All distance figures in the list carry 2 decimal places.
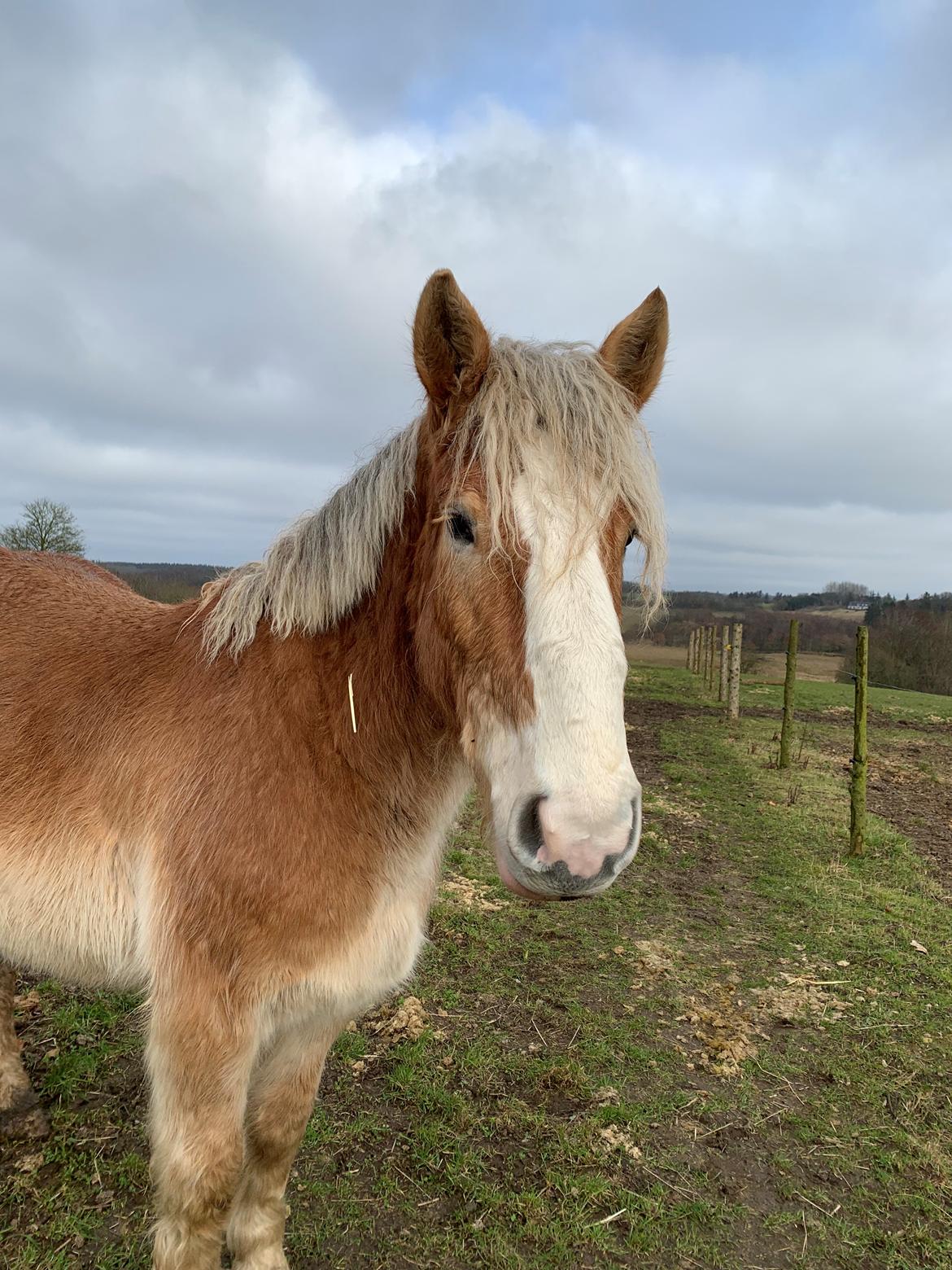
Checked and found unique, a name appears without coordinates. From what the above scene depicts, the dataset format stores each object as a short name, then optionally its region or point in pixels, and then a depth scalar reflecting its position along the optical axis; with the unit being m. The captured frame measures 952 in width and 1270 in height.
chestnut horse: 1.74
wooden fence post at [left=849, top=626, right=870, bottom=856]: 7.85
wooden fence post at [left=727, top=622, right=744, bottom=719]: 17.25
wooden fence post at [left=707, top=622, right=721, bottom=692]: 23.45
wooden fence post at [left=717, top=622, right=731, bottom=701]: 18.67
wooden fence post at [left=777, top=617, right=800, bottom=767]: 11.73
